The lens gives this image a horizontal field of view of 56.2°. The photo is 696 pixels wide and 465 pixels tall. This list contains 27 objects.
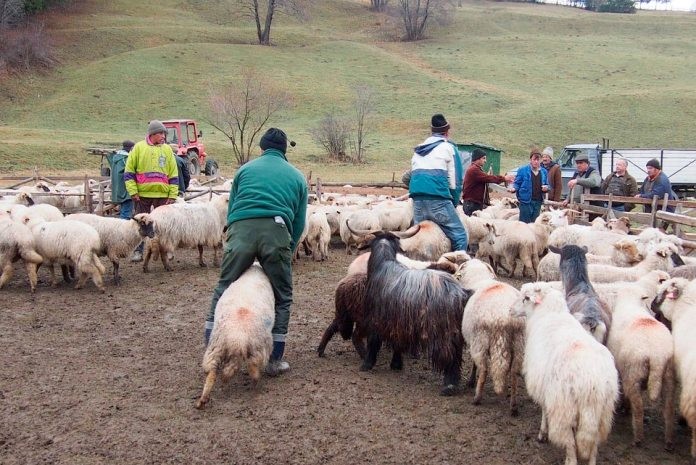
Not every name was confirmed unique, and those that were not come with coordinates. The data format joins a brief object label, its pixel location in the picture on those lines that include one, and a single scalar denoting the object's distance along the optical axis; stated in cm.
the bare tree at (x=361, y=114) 3559
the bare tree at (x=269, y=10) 6178
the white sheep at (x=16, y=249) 838
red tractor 2441
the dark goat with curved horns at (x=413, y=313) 540
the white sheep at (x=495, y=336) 496
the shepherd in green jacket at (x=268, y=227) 565
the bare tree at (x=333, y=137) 3522
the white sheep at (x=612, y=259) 766
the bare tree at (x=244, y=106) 3503
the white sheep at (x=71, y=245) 852
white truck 2098
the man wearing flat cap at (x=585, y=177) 1192
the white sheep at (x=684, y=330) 414
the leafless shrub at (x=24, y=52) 4894
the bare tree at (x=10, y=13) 5356
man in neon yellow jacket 952
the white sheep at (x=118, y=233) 913
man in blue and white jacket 711
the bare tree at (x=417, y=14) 7100
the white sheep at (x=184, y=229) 988
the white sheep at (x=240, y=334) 507
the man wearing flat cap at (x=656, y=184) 1076
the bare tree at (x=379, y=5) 8100
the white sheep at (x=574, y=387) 388
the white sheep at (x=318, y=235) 1092
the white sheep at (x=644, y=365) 447
